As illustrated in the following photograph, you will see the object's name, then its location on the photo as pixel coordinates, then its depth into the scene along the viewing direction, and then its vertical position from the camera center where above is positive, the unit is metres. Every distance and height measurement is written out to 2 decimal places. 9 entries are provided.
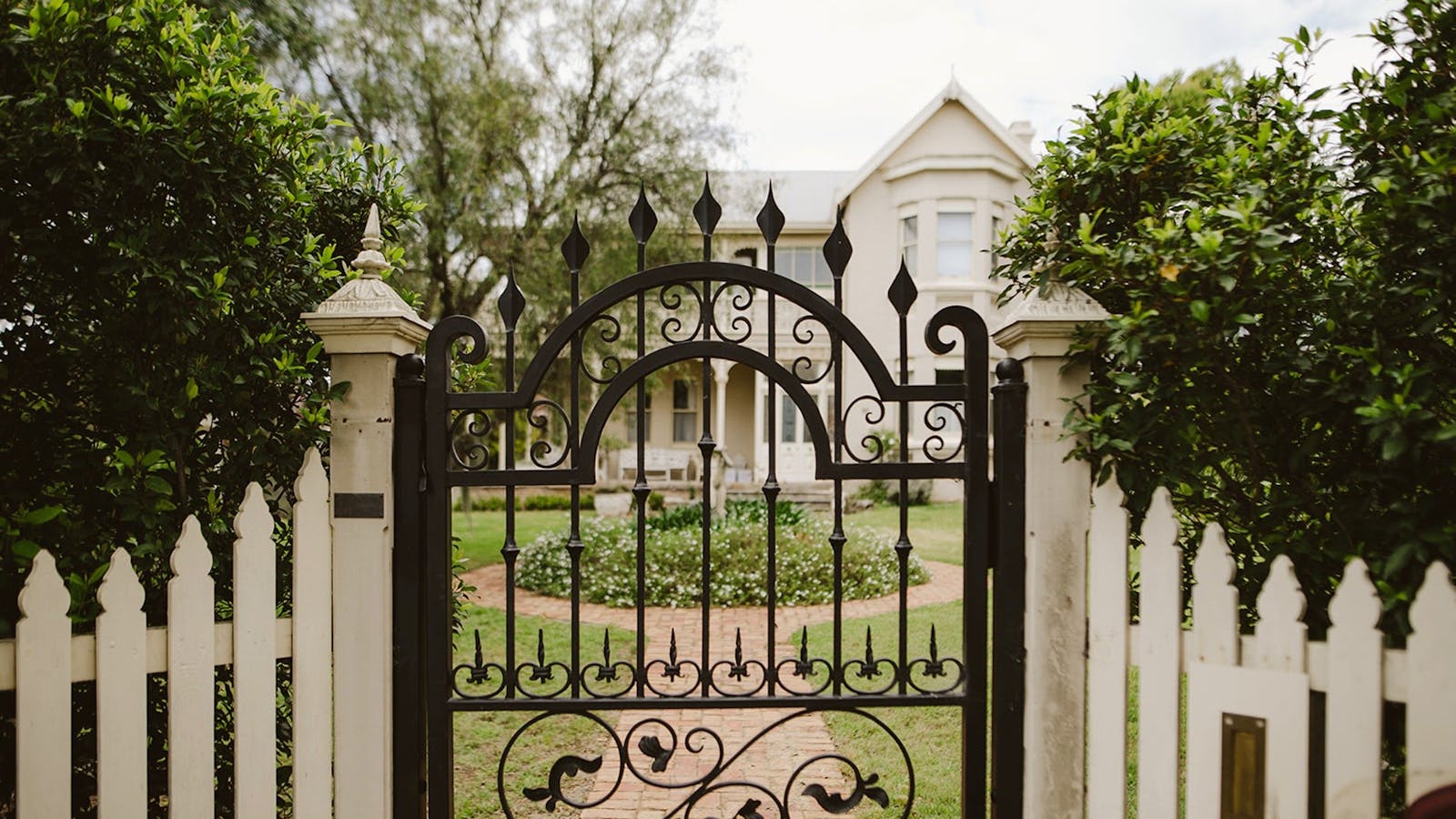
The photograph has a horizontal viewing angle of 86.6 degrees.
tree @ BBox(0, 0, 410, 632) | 2.25 +0.35
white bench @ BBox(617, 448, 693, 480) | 19.88 -1.65
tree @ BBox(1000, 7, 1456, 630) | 2.00 +0.25
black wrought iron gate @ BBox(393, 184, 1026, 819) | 2.56 -0.37
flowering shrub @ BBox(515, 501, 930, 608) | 8.66 -2.03
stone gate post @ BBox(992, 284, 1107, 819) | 2.47 -0.61
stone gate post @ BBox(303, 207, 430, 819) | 2.49 -0.54
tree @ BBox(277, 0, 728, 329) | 9.41 +3.63
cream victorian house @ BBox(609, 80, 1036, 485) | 17.25 +3.85
